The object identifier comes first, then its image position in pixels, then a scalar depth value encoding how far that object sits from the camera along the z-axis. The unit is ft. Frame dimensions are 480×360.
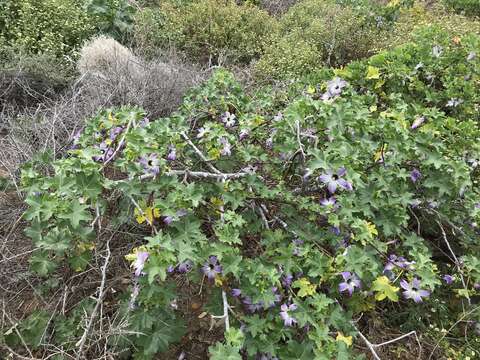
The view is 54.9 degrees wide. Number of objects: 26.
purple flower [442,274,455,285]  7.13
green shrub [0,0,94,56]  13.75
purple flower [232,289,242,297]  5.79
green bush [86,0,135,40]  16.40
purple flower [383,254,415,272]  6.19
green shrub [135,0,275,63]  15.89
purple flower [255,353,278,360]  5.57
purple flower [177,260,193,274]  5.40
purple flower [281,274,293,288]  5.90
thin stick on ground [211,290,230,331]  5.27
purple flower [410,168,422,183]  7.20
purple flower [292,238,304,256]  6.00
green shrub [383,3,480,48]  16.74
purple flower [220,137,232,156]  6.84
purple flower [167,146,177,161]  6.35
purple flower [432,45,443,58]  10.39
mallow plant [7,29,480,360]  5.51
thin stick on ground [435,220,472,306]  6.92
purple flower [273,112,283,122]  7.29
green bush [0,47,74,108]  11.84
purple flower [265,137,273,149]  7.45
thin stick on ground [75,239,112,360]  5.25
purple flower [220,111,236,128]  8.25
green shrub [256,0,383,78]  14.62
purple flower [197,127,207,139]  7.11
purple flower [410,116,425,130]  7.80
